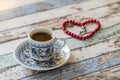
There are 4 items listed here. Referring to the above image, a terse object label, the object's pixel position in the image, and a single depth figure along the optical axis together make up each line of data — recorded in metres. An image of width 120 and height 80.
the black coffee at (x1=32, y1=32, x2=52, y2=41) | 0.55
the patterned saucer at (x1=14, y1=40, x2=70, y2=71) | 0.54
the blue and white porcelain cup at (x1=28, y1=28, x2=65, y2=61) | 0.53
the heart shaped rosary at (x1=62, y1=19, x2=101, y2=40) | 0.63
